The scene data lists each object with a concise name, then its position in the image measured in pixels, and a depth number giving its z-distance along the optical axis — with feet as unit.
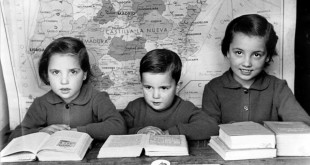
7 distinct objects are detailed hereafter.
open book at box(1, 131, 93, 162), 3.87
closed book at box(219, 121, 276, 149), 3.86
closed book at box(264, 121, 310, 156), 3.93
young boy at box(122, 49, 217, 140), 4.75
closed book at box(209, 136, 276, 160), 3.87
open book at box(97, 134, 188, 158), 3.91
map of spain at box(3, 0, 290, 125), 4.91
